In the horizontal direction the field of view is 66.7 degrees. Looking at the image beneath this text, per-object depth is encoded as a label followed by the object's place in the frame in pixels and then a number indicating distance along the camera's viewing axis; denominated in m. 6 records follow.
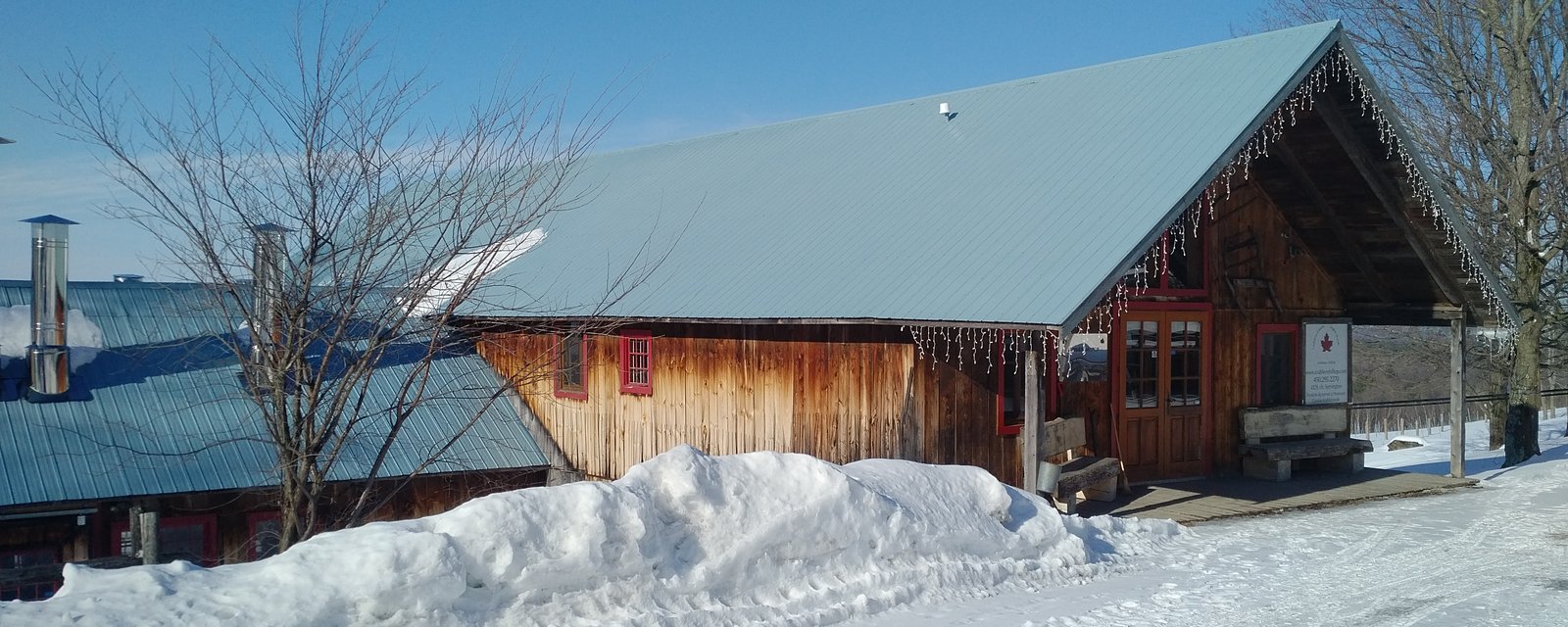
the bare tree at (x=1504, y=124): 17.84
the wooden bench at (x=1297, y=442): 13.91
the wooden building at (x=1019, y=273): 11.18
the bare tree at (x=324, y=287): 7.07
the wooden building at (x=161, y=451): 12.80
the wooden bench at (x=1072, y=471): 11.13
